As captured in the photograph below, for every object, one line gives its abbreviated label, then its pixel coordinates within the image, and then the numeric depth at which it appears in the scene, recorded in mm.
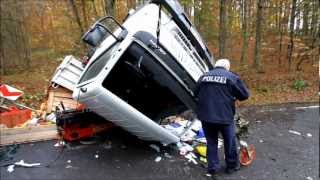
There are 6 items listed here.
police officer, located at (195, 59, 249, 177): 2515
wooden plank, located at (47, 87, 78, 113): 3883
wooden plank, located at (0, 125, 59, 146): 3362
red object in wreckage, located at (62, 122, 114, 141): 3249
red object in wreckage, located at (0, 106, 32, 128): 3542
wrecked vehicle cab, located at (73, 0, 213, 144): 2545
